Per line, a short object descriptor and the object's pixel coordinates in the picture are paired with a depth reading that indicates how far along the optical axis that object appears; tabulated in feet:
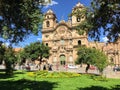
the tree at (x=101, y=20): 18.17
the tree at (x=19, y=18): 18.67
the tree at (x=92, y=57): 38.62
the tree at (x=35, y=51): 59.10
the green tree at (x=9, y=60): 39.09
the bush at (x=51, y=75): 35.30
